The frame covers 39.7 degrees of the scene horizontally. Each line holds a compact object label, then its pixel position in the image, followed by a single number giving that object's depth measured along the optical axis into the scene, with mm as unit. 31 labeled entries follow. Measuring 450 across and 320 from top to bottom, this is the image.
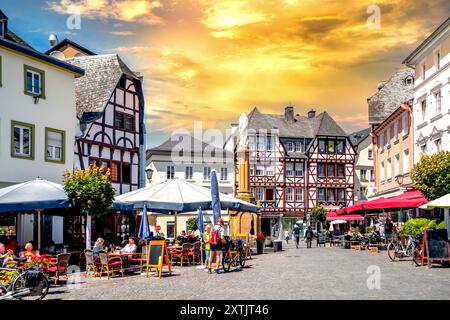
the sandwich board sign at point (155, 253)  17344
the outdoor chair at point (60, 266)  15387
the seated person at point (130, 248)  18859
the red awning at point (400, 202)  24094
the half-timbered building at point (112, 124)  31828
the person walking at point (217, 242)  17991
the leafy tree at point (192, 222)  54856
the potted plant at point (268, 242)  32812
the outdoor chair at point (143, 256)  18078
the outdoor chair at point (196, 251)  21609
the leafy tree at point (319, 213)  59666
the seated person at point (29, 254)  14453
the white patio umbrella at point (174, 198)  21141
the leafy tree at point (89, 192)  18719
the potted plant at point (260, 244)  29641
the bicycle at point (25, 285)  12312
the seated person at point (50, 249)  18844
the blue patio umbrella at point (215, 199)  20359
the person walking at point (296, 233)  37528
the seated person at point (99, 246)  17875
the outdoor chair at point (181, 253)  20852
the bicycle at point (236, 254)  20094
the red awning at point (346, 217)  44631
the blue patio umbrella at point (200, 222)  20909
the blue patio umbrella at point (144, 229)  19531
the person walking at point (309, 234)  37625
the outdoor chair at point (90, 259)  17234
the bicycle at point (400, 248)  22086
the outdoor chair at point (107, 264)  16953
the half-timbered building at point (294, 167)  61875
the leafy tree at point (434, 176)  22031
